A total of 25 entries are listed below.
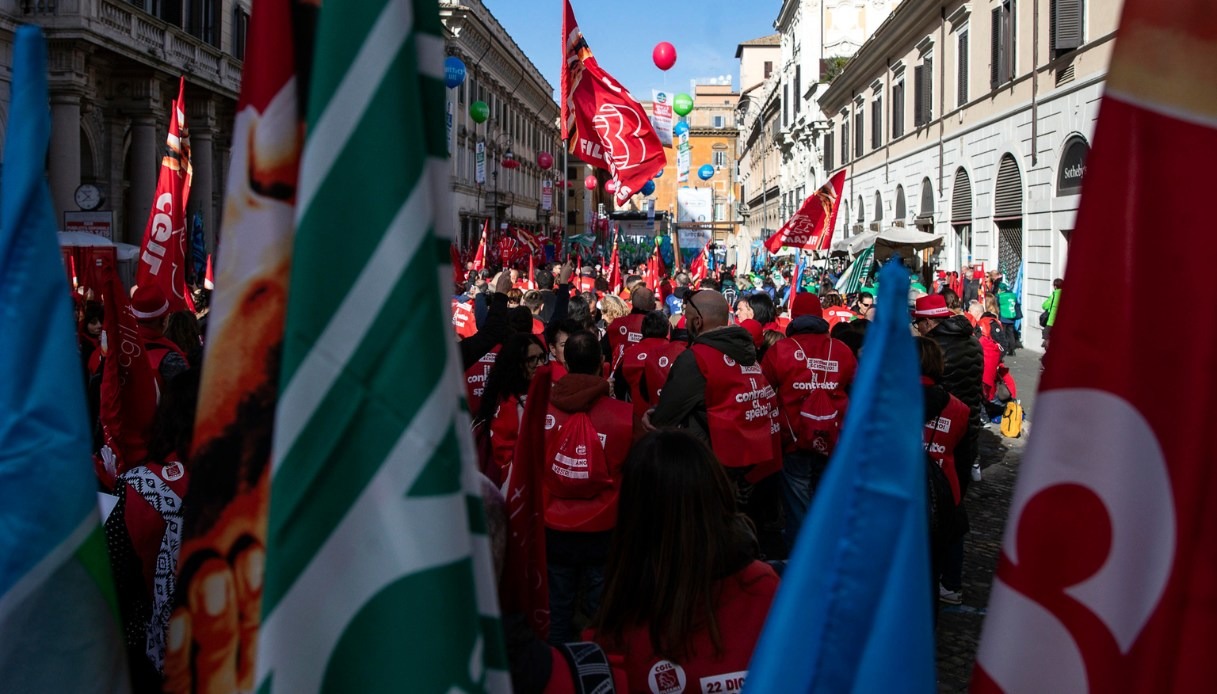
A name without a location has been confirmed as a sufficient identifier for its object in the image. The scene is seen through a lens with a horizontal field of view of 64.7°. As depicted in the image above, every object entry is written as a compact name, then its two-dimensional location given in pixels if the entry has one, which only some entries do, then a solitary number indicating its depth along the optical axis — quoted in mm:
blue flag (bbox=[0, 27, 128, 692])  1418
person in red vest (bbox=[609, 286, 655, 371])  7887
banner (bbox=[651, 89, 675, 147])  15778
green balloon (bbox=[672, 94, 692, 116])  29312
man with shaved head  5141
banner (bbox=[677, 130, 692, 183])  29969
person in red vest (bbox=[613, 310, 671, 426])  6398
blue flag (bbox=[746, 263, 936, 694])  1242
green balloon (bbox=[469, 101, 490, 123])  31970
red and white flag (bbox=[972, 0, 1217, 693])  1282
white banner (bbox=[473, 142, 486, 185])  39375
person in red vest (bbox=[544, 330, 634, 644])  4184
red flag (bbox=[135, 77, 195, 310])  6355
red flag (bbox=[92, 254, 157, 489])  4098
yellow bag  11125
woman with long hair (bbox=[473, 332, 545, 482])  4711
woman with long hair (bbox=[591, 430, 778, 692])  2301
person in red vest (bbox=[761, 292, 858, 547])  5805
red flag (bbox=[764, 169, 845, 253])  13930
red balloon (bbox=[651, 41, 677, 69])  18500
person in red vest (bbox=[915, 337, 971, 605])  4820
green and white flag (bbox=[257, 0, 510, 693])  1208
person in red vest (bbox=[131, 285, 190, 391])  5371
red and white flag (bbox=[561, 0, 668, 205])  9570
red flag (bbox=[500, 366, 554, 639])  2012
